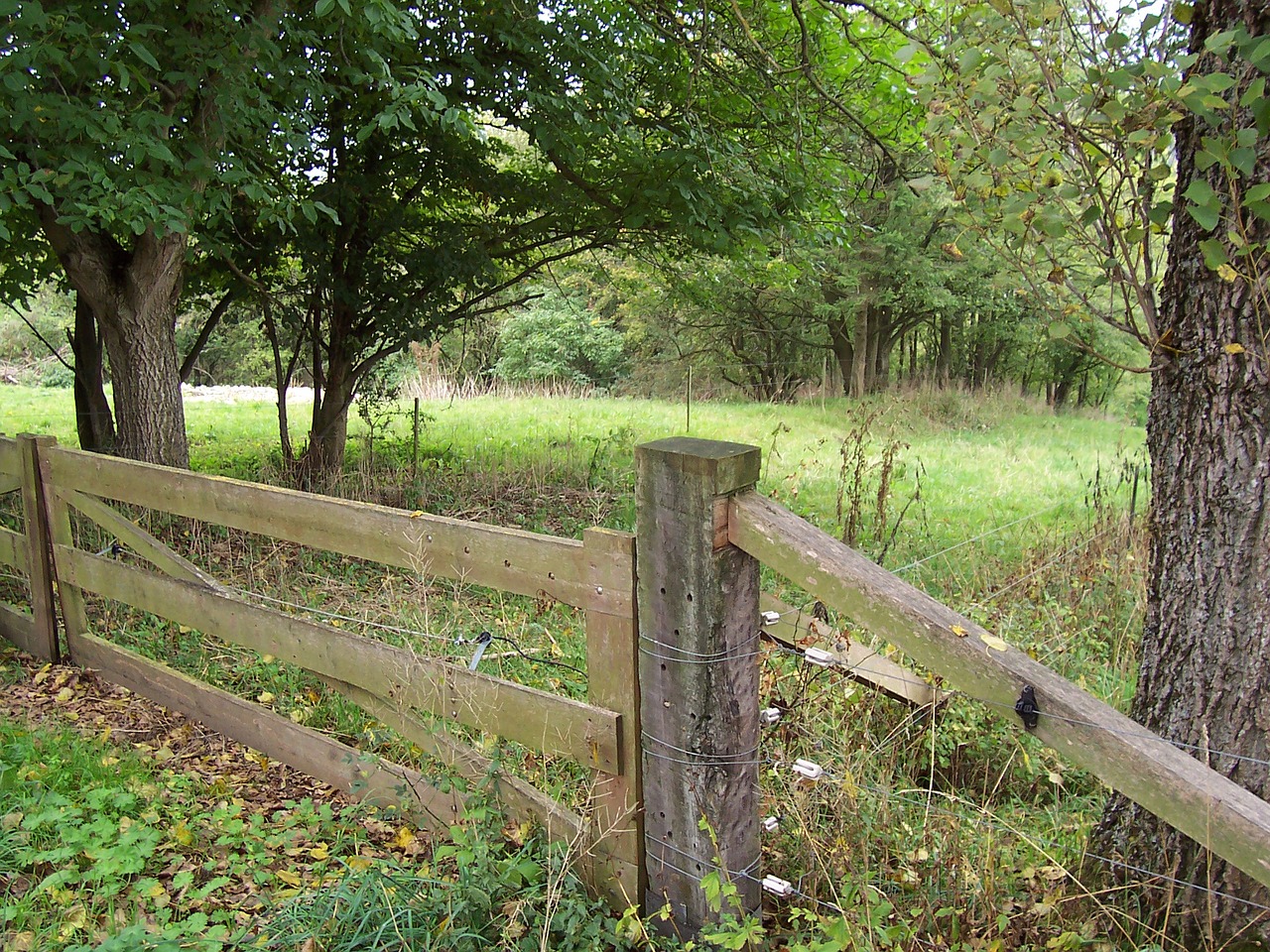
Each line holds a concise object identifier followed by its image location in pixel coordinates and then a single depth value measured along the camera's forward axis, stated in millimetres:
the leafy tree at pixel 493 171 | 6512
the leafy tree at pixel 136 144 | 4371
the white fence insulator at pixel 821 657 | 2619
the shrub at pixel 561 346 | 29828
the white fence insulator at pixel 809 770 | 2381
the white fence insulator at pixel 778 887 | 2352
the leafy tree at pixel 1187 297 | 2211
